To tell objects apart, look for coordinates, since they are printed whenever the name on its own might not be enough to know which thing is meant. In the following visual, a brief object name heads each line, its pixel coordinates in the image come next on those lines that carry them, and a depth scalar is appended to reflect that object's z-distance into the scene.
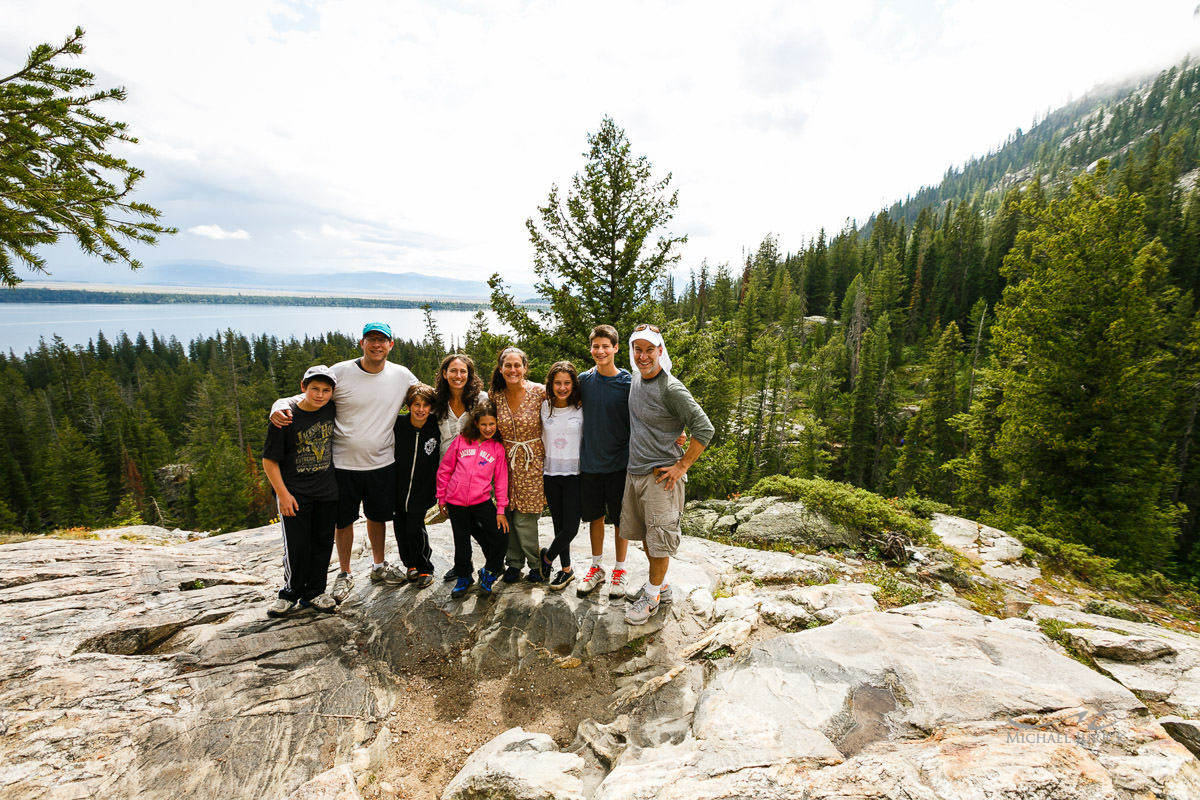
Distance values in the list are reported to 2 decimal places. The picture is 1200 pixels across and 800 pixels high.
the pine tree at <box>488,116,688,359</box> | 10.02
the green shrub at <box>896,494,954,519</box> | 9.68
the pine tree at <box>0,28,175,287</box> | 4.11
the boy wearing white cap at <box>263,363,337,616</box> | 4.39
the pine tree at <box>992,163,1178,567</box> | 11.63
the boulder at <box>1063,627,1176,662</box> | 3.70
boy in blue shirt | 4.69
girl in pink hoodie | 4.82
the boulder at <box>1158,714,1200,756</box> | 2.58
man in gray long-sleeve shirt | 4.25
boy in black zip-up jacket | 4.88
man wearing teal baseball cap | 4.70
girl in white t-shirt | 4.77
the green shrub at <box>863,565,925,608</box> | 5.24
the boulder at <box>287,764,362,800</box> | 2.96
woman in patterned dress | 4.90
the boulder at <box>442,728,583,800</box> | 2.84
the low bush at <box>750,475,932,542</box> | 7.86
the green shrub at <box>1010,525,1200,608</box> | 7.32
